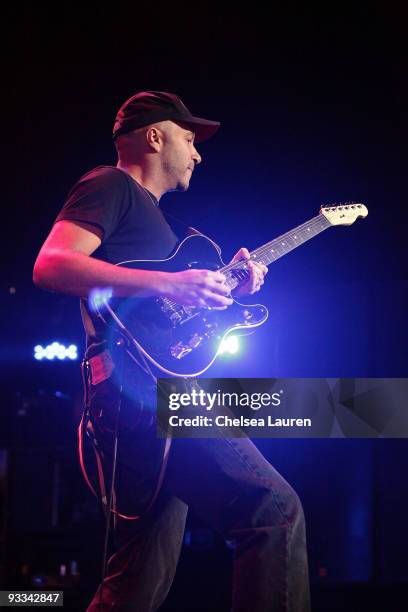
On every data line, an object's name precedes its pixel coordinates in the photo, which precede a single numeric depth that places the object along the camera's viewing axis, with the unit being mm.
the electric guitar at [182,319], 2156
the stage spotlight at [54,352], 5160
